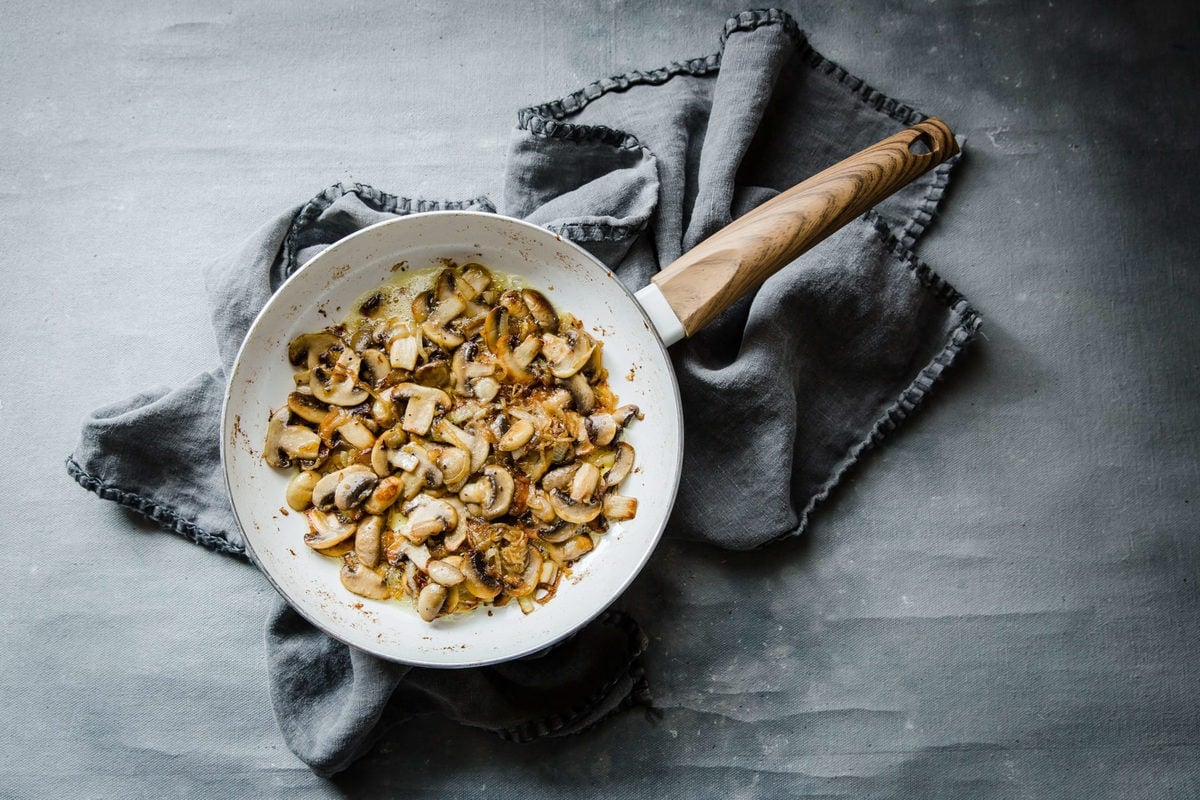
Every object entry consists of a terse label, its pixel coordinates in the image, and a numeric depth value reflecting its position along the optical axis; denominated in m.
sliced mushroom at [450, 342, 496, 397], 0.78
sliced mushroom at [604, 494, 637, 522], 0.78
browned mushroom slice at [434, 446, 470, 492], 0.76
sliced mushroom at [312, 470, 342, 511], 0.77
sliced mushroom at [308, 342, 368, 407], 0.77
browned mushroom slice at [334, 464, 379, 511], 0.76
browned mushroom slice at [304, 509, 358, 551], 0.77
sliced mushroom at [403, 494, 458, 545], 0.76
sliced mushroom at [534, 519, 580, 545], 0.77
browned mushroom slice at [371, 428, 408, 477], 0.77
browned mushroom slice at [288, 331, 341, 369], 0.78
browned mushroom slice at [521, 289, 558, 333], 0.79
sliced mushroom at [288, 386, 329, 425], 0.78
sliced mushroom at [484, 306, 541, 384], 0.78
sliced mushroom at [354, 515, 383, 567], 0.77
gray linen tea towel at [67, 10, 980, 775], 0.80
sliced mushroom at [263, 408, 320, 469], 0.78
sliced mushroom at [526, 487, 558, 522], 0.77
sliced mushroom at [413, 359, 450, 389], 0.77
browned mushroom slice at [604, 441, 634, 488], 0.78
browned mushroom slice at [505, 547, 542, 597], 0.77
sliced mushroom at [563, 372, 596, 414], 0.78
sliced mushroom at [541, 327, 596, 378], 0.78
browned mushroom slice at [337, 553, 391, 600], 0.77
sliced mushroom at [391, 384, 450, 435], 0.77
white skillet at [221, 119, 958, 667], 0.74
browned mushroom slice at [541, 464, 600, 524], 0.77
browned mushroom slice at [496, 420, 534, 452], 0.76
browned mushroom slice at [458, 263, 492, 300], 0.79
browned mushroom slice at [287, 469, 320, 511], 0.77
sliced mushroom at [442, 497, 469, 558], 0.76
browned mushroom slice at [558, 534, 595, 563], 0.78
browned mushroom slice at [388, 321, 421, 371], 0.77
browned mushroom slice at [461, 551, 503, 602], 0.76
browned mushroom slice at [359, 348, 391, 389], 0.78
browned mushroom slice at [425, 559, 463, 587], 0.75
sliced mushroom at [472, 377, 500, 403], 0.78
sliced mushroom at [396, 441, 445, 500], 0.76
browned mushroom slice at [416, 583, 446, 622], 0.76
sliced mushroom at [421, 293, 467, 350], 0.78
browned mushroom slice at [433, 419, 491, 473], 0.77
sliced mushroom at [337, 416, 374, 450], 0.77
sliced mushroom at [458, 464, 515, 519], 0.76
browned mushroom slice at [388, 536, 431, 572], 0.76
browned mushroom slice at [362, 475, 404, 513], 0.76
